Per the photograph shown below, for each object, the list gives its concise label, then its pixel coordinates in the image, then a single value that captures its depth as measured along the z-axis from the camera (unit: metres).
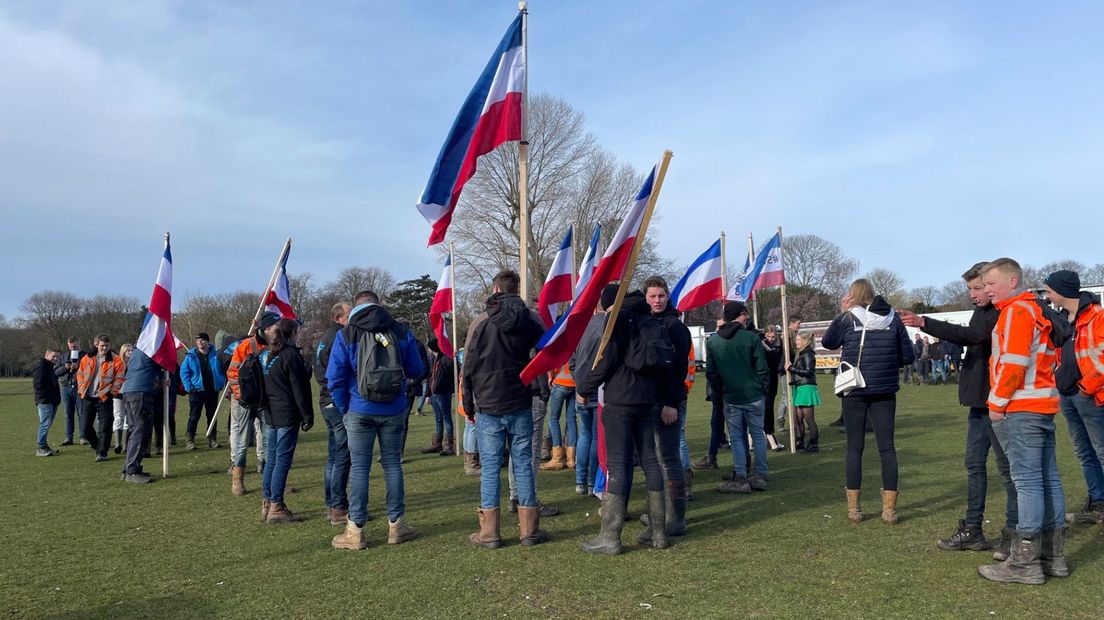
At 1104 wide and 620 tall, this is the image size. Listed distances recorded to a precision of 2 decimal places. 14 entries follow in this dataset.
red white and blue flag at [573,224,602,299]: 8.88
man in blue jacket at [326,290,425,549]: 6.19
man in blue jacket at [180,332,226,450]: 13.55
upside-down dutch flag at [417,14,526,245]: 7.49
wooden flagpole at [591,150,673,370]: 5.59
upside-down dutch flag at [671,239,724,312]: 11.15
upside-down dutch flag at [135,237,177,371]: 10.09
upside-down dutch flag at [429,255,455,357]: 11.30
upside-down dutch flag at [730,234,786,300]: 11.95
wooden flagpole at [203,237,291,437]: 10.35
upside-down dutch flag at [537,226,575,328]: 8.54
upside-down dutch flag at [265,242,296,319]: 11.09
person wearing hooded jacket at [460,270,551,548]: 6.21
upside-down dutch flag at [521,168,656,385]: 5.81
